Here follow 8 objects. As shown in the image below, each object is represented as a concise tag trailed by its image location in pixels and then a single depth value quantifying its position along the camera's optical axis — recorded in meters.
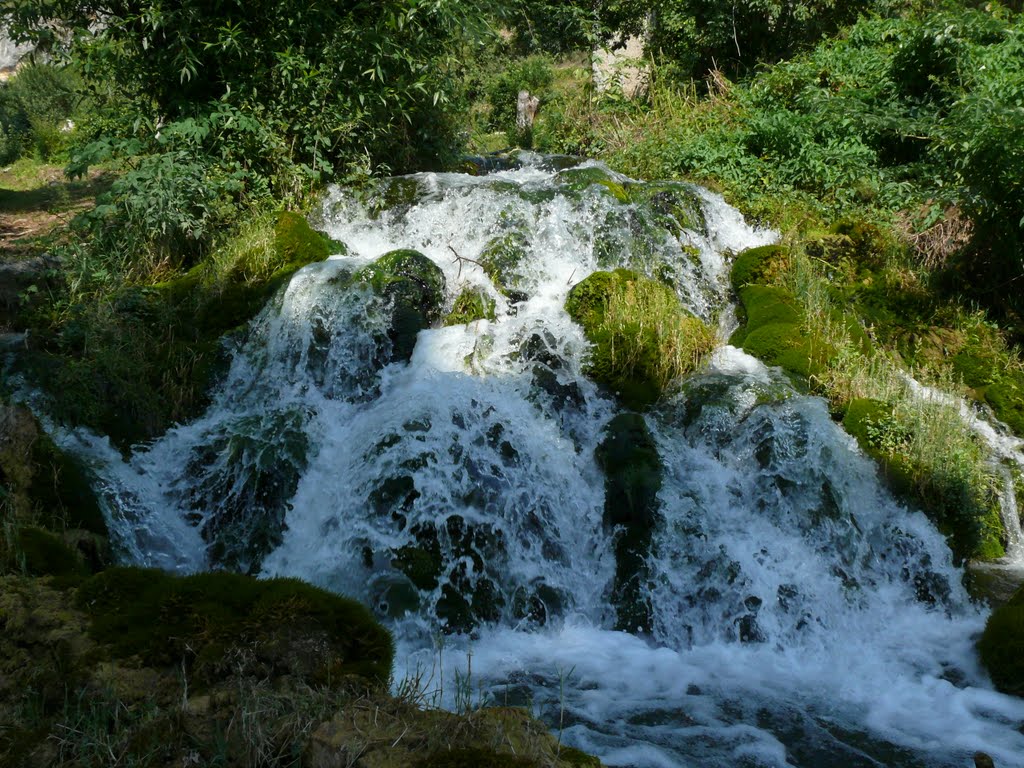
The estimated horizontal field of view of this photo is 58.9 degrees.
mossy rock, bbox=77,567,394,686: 3.71
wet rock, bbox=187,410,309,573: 7.47
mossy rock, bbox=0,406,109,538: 6.05
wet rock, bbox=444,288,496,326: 9.73
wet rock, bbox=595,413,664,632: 6.92
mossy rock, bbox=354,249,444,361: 9.29
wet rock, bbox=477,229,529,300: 10.27
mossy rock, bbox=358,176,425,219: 11.48
